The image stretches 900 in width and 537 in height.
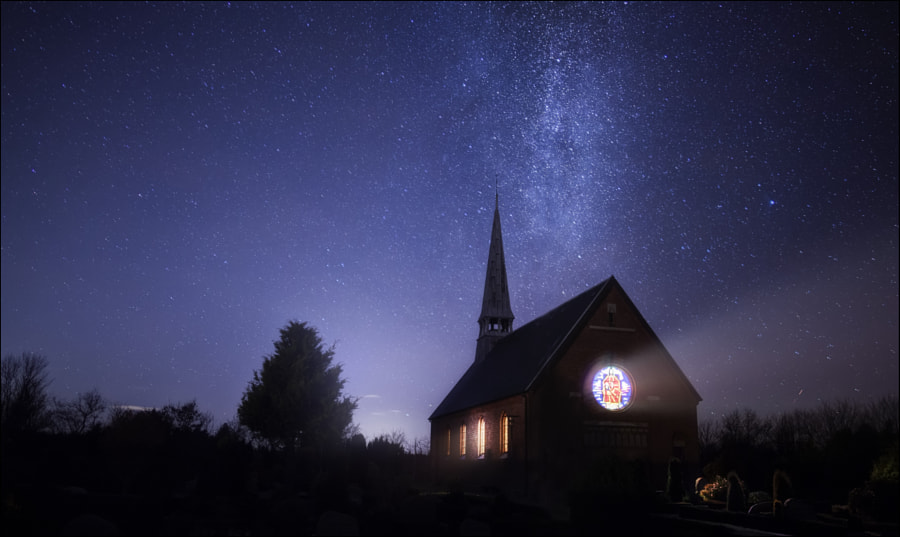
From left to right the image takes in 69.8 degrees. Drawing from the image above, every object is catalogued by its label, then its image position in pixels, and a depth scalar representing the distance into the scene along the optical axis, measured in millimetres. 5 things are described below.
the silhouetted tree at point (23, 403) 26094
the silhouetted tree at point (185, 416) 30047
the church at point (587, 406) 30766
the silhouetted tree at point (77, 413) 45494
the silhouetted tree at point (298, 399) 34375
